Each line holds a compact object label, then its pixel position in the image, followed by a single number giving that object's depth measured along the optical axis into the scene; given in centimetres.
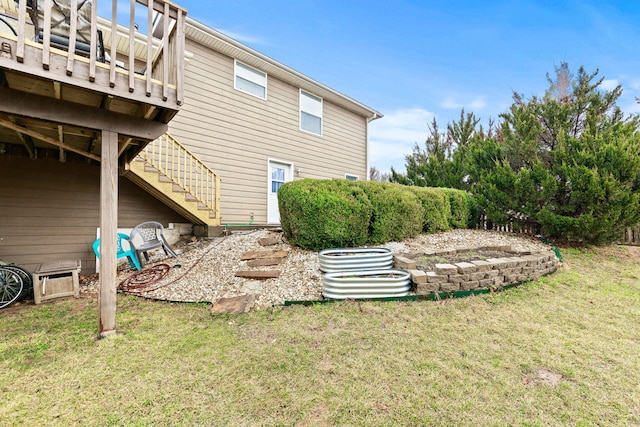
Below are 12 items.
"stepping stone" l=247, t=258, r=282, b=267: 468
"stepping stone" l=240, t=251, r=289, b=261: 485
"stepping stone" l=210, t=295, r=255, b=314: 339
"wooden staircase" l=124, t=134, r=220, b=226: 537
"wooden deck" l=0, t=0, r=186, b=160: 229
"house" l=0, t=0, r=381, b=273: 269
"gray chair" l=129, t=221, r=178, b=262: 520
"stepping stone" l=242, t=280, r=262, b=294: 391
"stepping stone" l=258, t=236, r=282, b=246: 542
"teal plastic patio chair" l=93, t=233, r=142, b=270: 496
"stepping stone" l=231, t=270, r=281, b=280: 424
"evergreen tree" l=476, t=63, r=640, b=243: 585
